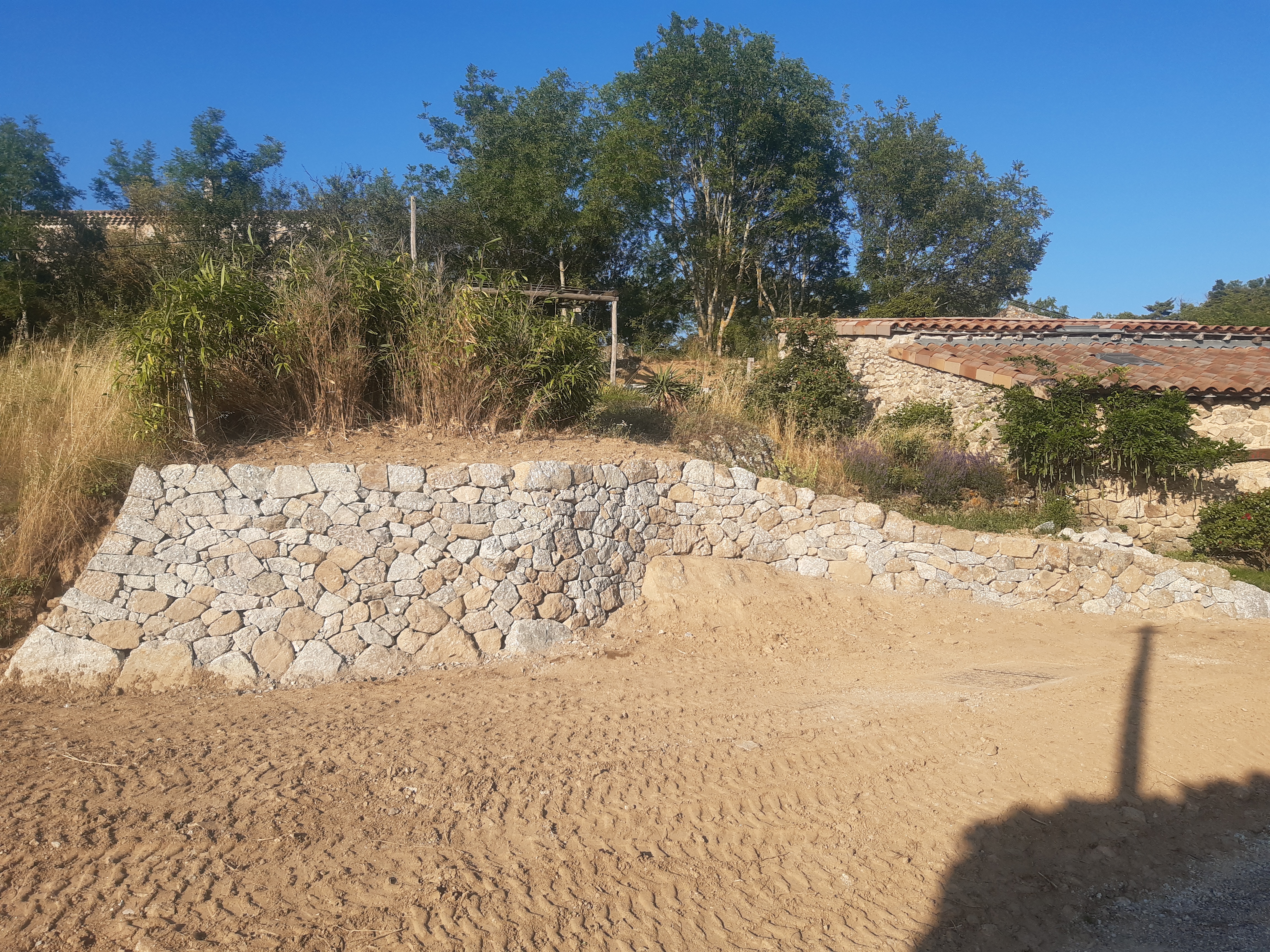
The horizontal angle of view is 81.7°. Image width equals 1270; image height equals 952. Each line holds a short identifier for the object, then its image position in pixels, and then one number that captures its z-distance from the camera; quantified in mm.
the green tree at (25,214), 10898
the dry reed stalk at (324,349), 7219
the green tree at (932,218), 25484
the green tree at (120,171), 19203
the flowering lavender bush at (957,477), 9781
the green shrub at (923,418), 12266
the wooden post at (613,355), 14297
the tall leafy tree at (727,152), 21828
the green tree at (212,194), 14734
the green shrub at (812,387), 12281
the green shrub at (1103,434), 9961
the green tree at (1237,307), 25594
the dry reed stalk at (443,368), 7672
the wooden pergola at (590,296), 14398
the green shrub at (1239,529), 9711
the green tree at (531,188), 18719
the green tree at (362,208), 16781
